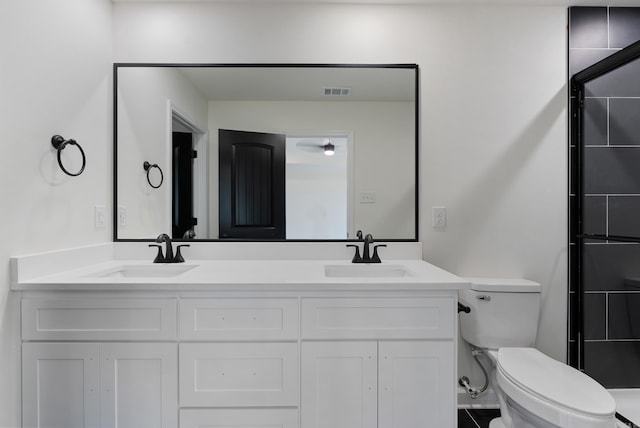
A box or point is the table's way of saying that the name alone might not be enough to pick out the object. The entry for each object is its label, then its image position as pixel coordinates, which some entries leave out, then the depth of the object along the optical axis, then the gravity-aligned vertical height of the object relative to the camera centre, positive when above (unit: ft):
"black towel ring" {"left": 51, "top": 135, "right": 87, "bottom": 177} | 4.62 +0.99
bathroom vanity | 4.22 -1.82
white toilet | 3.74 -2.17
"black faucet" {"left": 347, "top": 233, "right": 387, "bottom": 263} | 5.83 -0.76
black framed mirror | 6.08 +1.22
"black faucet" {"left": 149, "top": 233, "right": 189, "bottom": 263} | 5.72 -0.75
